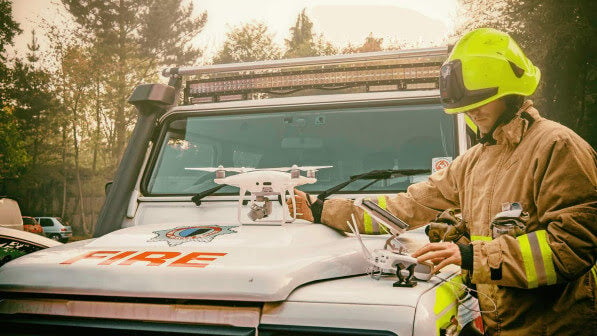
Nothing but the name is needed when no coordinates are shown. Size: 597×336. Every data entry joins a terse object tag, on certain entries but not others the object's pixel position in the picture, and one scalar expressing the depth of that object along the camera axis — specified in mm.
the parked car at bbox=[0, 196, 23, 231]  8664
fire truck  2100
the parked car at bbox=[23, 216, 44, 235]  22381
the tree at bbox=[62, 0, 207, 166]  32094
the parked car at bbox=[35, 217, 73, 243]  28908
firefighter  2168
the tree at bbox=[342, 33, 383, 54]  40572
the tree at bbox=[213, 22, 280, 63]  42438
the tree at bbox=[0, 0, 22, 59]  31281
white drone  2988
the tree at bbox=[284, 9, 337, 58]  45438
